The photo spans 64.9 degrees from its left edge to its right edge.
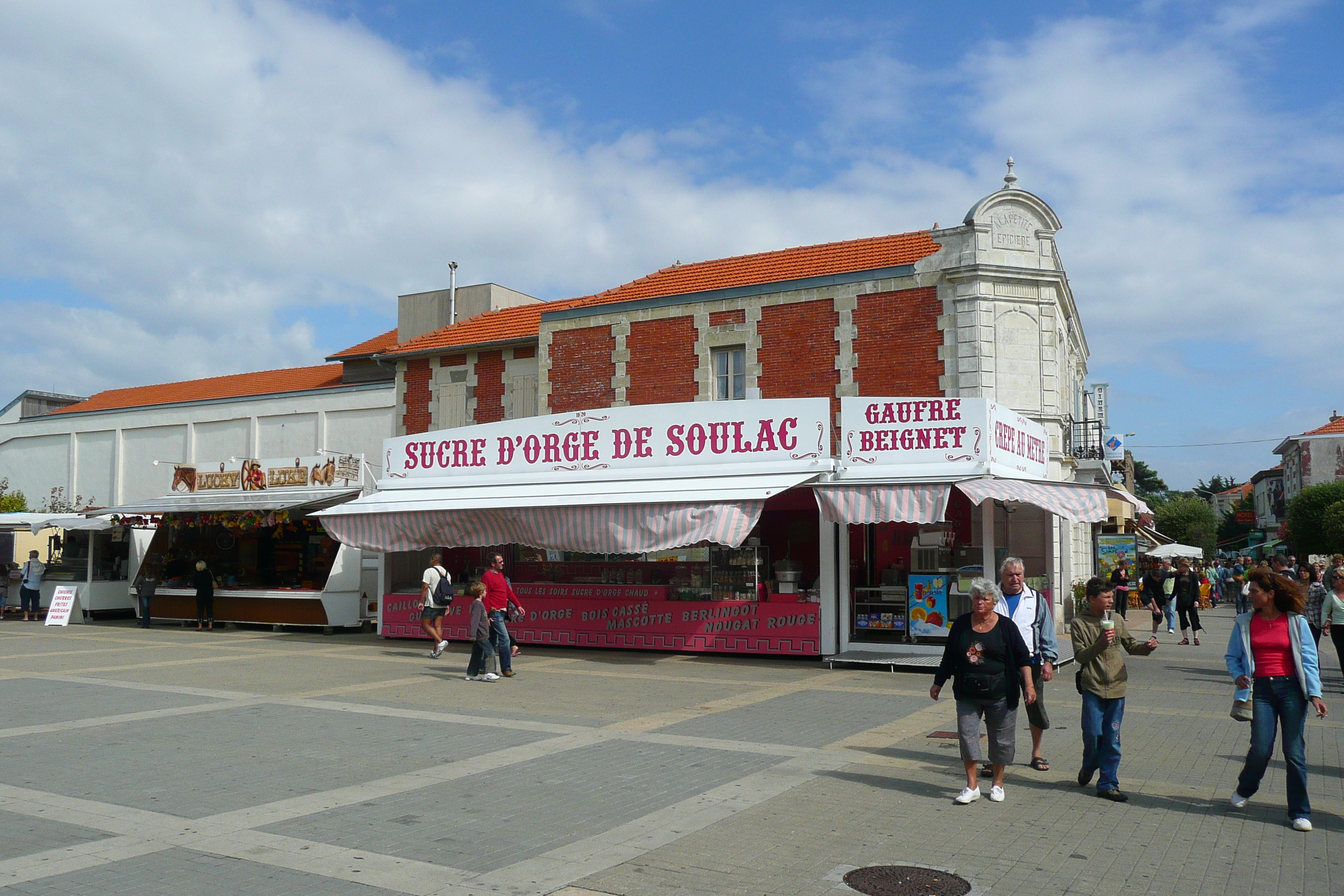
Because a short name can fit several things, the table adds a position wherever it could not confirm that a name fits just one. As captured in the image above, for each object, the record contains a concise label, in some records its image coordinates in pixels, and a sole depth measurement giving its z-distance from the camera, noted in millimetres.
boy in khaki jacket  7336
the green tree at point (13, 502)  37000
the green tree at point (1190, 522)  68938
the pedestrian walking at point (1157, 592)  21094
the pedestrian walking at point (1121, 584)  20141
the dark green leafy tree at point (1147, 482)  94750
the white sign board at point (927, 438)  14633
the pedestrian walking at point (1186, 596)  19938
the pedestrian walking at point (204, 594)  22656
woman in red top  6504
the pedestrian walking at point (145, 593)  23109
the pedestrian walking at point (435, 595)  16359
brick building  20109
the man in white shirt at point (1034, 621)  8281
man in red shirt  13898
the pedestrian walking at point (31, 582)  25172
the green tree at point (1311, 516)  54344
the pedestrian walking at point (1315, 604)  14375
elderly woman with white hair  7125
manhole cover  5305
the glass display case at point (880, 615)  16078
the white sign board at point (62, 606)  23719
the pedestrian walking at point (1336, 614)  11641
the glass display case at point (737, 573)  16562
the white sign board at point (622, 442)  15875
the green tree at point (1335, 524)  49750
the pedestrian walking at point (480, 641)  13586
